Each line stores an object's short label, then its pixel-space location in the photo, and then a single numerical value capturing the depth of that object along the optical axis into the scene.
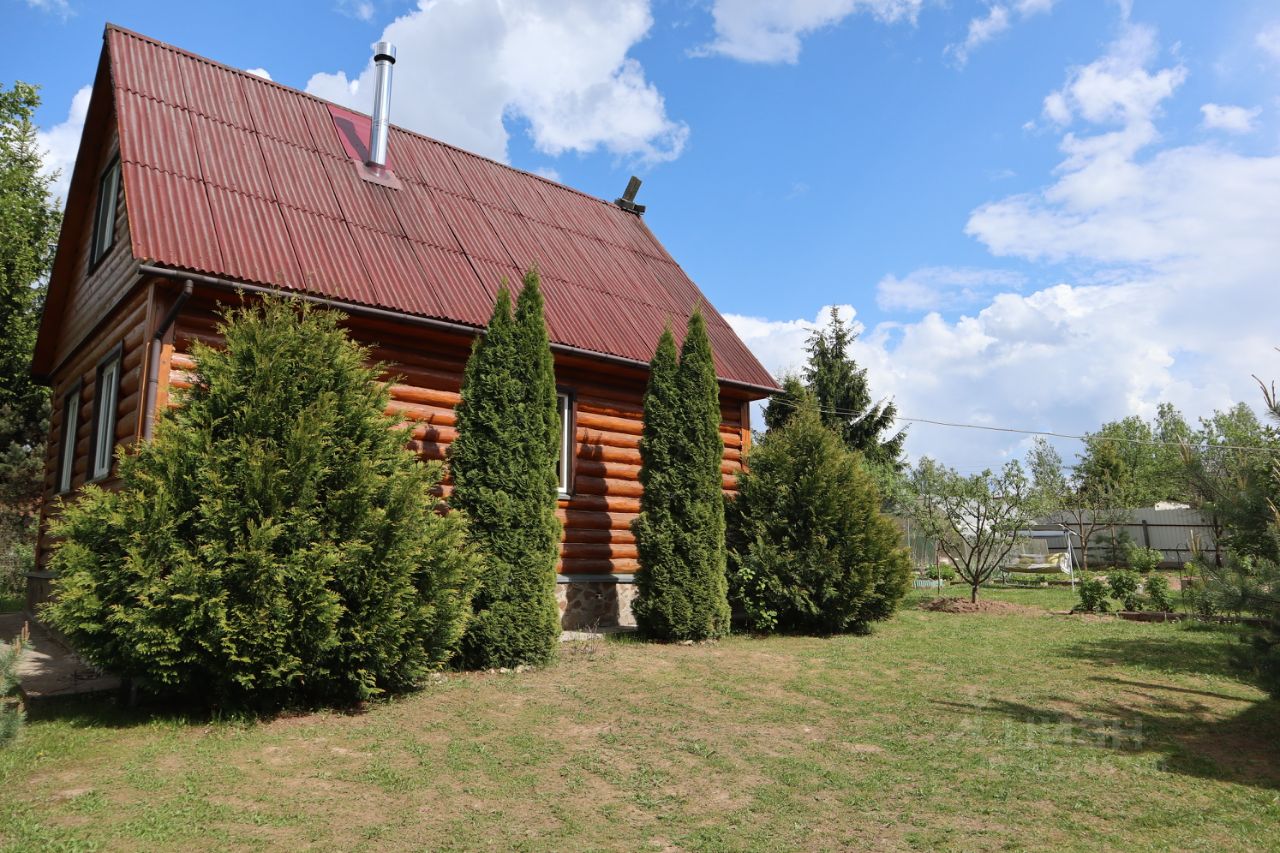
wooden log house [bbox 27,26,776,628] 8.39
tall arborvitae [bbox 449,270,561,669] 7.89
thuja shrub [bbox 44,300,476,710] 5.82
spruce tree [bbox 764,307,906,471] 31.41
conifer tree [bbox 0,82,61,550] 18.62
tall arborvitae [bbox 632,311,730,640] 9.65
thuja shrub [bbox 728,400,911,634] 10.55
